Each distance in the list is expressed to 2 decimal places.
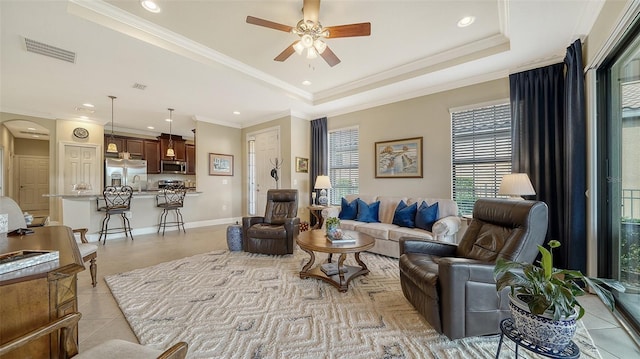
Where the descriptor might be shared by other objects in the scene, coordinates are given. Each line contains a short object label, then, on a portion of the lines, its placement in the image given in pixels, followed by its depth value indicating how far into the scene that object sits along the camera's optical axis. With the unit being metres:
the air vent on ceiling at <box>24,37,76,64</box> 2.92
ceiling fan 2.35
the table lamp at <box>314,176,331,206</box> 5.20
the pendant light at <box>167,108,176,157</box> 6.12
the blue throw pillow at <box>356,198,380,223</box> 4.31
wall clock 6.17
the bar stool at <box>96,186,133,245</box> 4.72
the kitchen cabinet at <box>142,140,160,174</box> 7.88
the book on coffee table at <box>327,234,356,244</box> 2.76
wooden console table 0.92
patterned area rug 1.75
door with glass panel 2.02
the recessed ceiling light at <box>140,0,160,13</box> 2.48
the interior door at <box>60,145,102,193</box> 6.06
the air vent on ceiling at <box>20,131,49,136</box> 7.45
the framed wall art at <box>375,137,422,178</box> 4.48
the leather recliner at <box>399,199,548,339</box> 1.77
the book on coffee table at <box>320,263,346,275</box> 2.89
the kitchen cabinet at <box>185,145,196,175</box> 8.65
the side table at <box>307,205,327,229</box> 5.12
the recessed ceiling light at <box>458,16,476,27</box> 2.76
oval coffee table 2.63
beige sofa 3.42
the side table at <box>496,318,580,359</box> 1.17
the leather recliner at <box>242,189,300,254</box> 3.79
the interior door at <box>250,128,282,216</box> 6.25
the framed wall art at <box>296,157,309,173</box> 5.94
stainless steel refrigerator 6.87
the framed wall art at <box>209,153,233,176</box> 6.59
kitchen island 4.53
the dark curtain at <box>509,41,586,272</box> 2.68
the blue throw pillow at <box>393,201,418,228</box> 3.87
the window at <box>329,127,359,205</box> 5.50
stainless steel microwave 8.18
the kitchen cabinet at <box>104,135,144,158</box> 7.16
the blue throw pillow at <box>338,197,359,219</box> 4.54
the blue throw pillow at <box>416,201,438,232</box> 3.65
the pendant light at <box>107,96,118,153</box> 5.32
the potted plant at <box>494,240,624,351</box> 1.18
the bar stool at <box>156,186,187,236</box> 5.52
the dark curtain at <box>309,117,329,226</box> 5.83
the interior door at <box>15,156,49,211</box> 7.98
